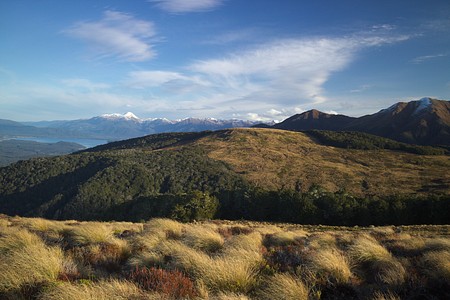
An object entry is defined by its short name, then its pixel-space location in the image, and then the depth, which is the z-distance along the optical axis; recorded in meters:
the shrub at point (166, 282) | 5.26
